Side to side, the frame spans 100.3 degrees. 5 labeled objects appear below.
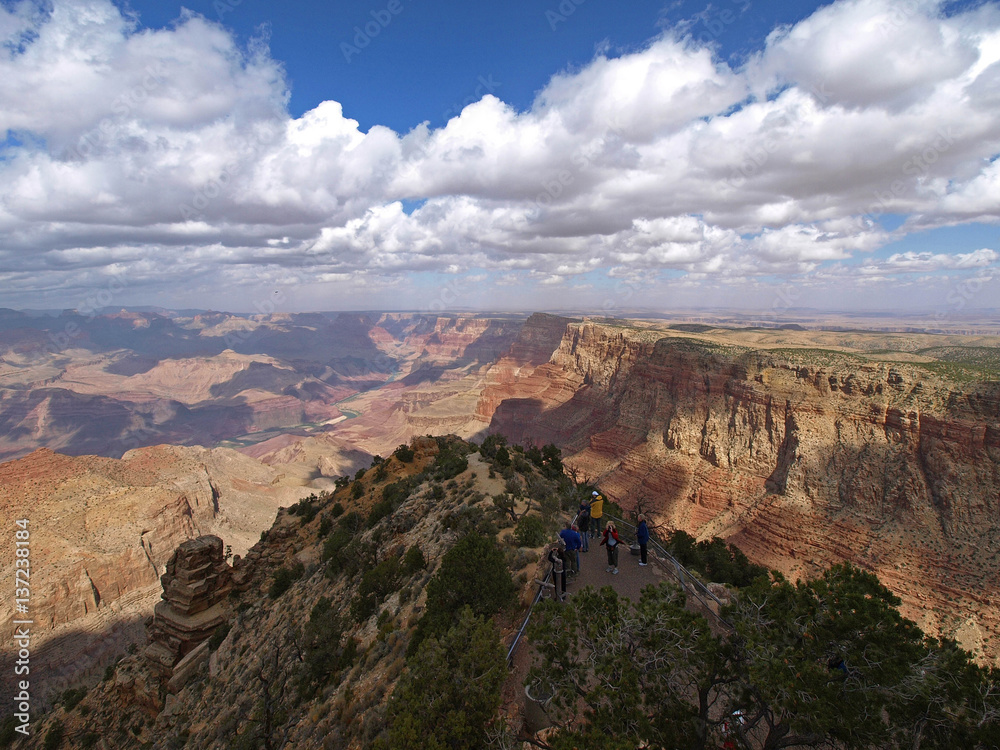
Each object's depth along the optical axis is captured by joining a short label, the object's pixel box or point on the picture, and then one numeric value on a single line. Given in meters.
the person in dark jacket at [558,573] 9.78
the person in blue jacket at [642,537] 11.71
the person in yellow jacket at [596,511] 13.15
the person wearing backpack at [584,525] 12.76
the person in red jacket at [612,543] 11.36
